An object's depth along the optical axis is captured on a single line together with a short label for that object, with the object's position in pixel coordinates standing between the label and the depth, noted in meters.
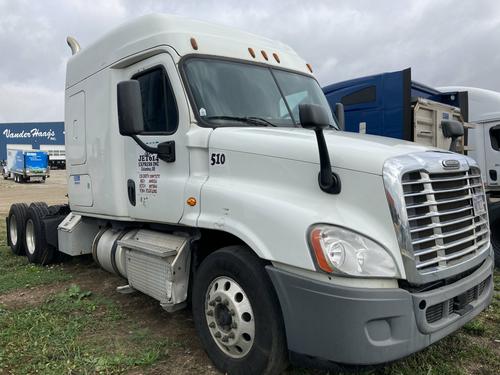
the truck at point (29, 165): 39.41
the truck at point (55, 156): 63.12
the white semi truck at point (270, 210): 2.68
